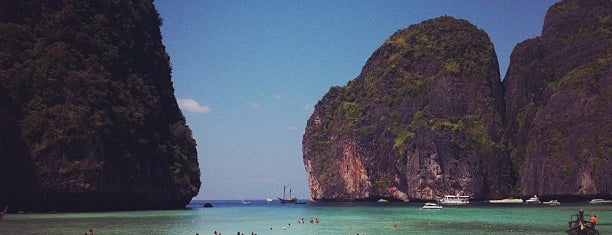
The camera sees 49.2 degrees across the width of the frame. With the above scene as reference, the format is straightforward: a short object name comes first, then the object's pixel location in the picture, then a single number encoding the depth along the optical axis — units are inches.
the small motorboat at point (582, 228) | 1503.4
